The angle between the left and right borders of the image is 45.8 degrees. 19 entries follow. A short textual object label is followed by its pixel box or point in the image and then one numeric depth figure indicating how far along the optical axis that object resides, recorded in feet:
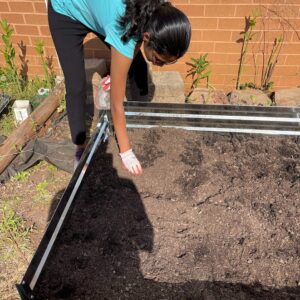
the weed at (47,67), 9.82
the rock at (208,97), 10.33
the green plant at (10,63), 9.70
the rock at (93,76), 10.40
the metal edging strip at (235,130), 7.82
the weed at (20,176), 8.33
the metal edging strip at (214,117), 7.75
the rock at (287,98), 10.01
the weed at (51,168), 8.57
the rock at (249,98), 10.09
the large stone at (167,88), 10.11
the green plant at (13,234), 6.89
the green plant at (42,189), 7.98
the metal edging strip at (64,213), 5.32
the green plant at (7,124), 9.70
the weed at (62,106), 10.02
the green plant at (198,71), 10.21
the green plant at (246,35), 9.36
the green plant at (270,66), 9.98
